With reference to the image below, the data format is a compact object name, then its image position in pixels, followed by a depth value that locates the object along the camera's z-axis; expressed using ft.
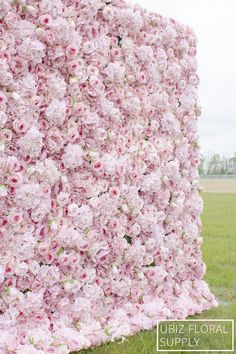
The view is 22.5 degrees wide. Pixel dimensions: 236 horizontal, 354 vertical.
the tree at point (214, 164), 280.68
